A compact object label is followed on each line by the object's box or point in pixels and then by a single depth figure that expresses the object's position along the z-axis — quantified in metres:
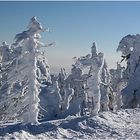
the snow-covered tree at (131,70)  37.34
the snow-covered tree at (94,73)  28.49
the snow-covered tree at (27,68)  25.25
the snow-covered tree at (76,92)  39.04
